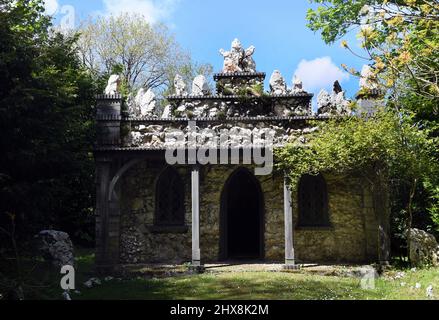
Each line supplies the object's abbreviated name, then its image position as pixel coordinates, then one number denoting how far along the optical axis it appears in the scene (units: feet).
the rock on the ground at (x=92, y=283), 37.26
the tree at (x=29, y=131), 30.48
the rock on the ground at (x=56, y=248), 33.37
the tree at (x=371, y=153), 40.42
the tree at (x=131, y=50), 94.48
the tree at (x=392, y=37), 21.17
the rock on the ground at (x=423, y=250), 40.58
